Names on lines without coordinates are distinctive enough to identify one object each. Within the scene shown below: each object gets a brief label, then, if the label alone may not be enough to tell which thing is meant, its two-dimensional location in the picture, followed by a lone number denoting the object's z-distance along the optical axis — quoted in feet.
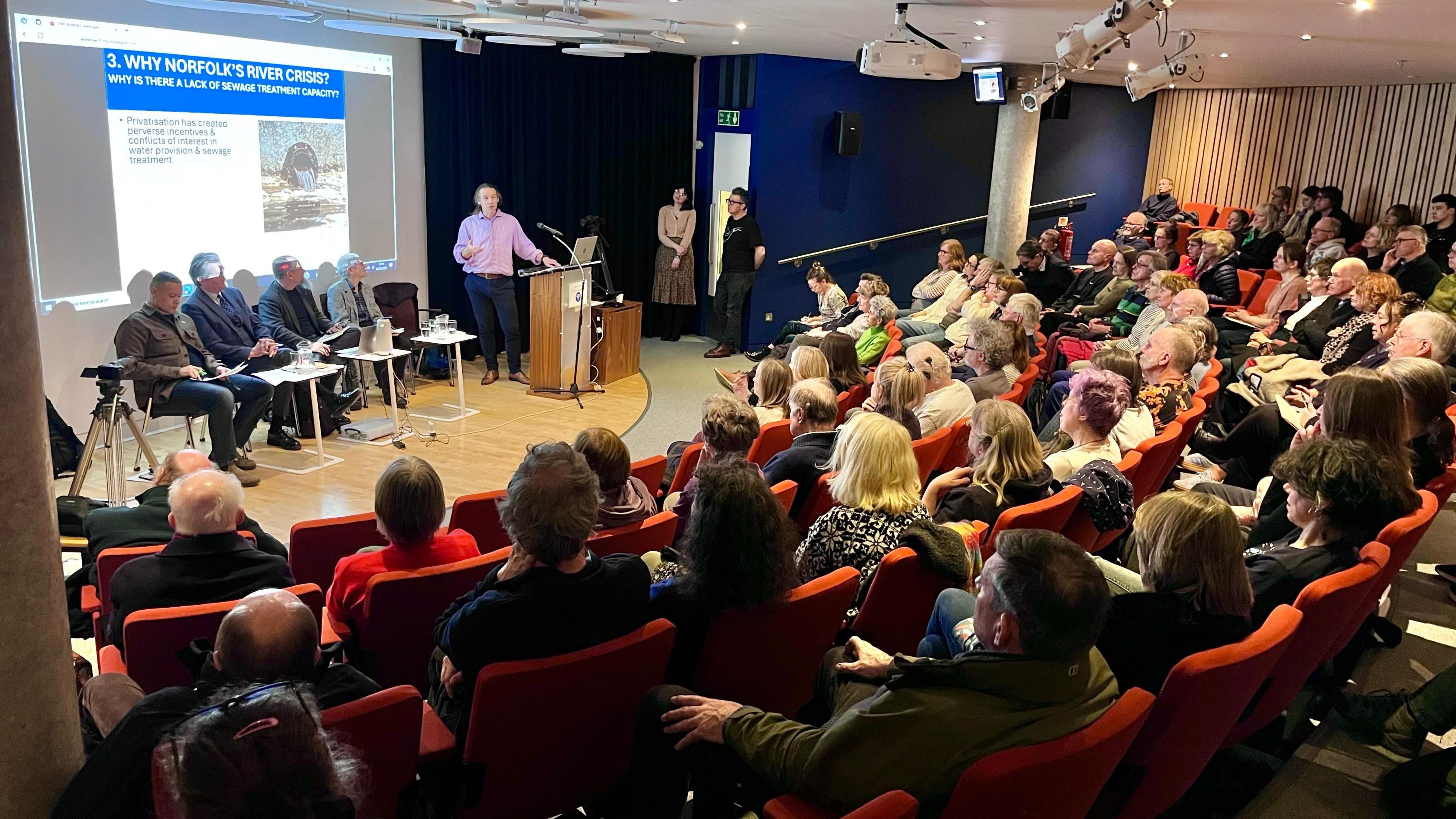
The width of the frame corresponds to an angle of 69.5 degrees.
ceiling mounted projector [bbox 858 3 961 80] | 22.91
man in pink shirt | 29.81
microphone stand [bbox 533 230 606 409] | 27.96
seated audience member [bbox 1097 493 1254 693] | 8.13
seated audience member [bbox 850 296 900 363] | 24.94
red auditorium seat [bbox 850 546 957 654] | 9.48
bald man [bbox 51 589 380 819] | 5.99
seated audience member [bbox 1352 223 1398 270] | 31.04
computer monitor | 32.17
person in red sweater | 9.60
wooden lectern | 27.71
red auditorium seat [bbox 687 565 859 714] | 8.29
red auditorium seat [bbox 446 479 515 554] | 12.14
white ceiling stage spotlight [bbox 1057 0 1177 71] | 15.99
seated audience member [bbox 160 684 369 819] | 4.52
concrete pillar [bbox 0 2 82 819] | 5.49
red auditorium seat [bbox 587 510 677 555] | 10.49
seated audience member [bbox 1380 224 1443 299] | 25.40
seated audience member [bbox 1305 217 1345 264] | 28.73
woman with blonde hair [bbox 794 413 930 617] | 10.00
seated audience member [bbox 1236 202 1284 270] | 35.42
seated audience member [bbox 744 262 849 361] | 29.55
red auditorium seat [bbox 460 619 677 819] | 7.14
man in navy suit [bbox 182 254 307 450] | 22.30
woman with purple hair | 12.57
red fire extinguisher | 43.02
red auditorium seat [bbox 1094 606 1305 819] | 7.26
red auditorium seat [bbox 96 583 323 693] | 8.07
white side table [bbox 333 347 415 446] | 22.48
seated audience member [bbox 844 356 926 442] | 15.10
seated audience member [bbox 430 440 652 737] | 7.52
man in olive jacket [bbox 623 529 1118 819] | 6.38
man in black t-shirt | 34.60
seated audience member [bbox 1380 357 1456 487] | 13.01
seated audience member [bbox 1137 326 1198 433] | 17.07
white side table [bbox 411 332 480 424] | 24.66
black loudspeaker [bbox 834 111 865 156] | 36.06
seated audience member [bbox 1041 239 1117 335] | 28.91
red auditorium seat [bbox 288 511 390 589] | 11.40
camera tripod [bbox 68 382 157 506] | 17.76
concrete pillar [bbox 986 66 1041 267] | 37.35
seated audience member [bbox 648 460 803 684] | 8.09
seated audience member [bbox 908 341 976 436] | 16.26
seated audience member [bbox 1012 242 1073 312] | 31.45
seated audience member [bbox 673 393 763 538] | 12.85
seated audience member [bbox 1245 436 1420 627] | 9.66
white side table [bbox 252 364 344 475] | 20.58
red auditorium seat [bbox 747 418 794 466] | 15.56
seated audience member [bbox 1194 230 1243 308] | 28.50
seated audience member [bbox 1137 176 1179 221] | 42.93
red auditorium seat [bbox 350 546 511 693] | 9.00
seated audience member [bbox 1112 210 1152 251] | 38.24
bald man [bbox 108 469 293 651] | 9.11
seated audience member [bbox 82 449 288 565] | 11.30
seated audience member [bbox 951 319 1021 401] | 18.38
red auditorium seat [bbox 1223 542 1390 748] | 8.82
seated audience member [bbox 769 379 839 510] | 12.96
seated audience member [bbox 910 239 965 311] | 30.68
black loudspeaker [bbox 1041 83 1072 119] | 37.45
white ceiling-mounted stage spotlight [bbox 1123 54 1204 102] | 25.02
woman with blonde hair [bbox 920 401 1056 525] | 11.43
